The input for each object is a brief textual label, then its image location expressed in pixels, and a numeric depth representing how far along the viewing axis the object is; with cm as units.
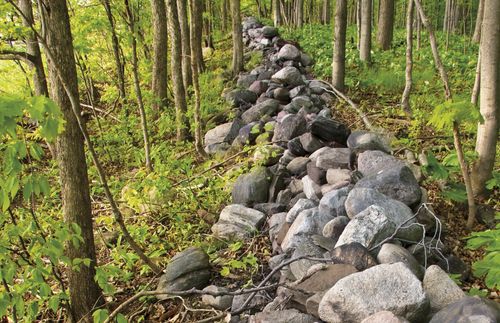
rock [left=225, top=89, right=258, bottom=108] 934
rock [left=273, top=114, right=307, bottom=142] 664
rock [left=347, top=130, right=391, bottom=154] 532
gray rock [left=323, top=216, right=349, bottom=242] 397
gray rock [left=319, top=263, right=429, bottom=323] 257
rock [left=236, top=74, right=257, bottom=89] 1040
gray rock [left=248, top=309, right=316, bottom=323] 294
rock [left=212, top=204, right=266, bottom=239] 502
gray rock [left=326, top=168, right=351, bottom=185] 491
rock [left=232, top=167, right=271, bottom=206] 559
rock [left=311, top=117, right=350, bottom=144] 589
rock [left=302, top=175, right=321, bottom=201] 491
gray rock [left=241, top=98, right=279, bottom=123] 825
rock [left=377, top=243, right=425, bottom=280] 321
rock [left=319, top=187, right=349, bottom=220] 426
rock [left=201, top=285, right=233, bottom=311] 381
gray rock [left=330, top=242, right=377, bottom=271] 320
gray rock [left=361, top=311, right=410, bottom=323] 234
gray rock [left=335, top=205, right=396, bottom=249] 352
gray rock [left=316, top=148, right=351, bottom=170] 524
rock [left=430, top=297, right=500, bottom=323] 223
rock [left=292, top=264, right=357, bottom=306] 313
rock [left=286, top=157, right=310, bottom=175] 579
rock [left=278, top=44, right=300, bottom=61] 1109
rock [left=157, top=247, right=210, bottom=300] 419
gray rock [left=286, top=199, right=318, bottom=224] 461
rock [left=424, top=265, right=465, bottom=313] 278
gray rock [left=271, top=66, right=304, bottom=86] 907
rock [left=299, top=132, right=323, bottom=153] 597
